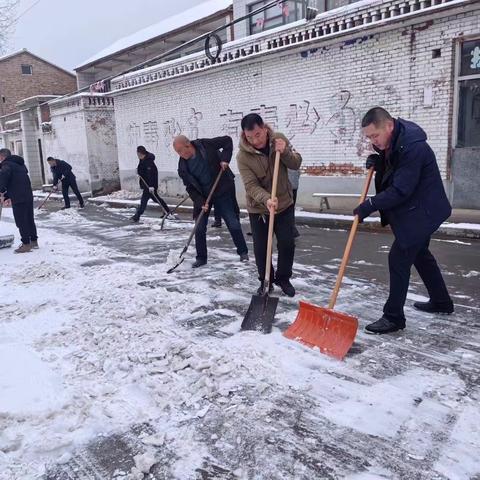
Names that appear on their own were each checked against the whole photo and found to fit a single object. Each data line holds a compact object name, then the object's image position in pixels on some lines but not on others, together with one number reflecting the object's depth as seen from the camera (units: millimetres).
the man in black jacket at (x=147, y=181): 10742
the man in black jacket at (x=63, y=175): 13453
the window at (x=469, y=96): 8141
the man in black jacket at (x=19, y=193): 7445
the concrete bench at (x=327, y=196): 9888
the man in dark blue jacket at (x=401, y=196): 3305
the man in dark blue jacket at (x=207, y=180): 5871
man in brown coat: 4316
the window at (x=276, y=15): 14477
